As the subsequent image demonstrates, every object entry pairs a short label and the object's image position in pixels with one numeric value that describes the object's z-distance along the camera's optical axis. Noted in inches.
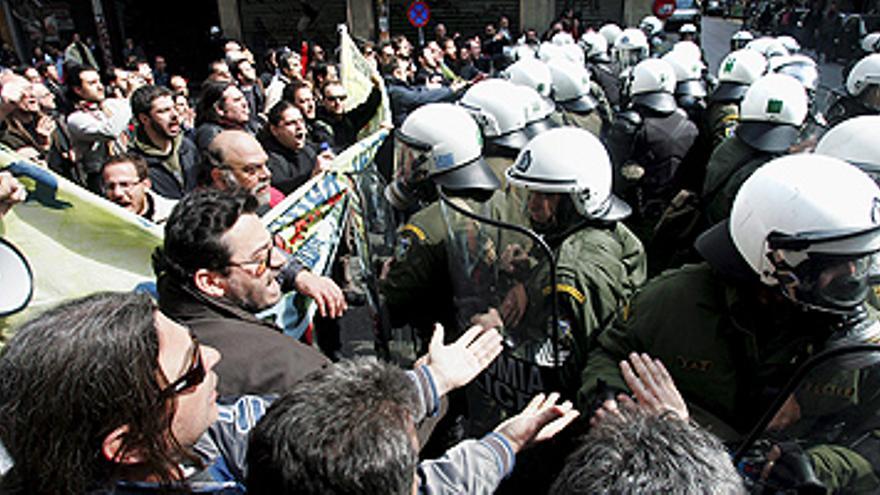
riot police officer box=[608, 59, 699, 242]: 185.3
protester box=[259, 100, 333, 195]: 157.8
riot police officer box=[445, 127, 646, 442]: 73.8
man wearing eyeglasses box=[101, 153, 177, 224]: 117.3
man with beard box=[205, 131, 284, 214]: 117.6
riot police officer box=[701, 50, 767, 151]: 196.1
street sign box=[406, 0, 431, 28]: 549.3
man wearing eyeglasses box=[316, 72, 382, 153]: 210.2
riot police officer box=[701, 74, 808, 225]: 141.9
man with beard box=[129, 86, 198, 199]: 147.9
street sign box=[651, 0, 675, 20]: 553.0
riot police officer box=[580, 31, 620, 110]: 304.5
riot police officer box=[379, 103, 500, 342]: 91.7
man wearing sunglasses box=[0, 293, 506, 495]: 42.8
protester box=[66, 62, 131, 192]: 158.1
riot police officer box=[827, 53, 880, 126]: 174.9
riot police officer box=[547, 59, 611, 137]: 217.6
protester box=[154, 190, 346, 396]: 68.6
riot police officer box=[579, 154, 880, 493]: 59.7
